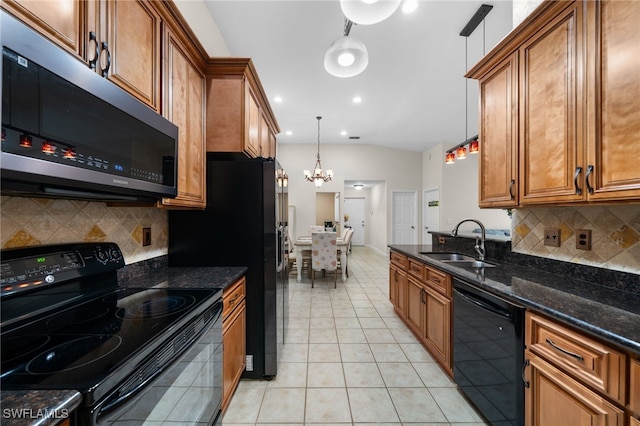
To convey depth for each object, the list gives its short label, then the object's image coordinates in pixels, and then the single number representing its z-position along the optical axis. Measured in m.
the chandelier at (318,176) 5.65
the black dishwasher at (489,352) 1.29
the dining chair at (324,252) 4.41
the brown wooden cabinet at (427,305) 1.94
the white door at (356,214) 10.50
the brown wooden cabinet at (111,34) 0.81
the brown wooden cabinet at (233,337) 1.54
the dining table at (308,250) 4.67
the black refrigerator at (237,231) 1.91
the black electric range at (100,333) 0.67
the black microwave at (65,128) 0.68
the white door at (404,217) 7.65
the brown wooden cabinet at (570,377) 0.89
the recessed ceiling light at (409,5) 2.26
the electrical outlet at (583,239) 1.50
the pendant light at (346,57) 2.11
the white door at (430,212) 6.66
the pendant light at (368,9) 1.60
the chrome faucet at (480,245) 2.22
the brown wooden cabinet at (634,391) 0.83
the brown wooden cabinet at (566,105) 1.11
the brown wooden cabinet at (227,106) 1.92
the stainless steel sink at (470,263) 2.17
